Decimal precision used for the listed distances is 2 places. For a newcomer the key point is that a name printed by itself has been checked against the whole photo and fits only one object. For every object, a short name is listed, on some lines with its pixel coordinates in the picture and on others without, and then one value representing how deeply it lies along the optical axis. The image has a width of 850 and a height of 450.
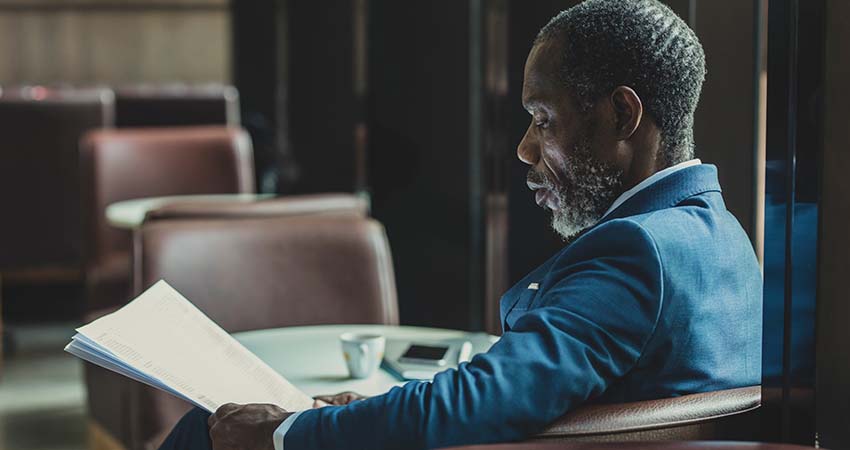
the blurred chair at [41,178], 5.13
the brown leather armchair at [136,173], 4.01
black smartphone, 1.92
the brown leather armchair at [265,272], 2.50
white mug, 1.88
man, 1.22
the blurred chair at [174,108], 6.11
